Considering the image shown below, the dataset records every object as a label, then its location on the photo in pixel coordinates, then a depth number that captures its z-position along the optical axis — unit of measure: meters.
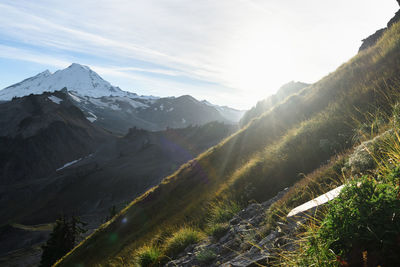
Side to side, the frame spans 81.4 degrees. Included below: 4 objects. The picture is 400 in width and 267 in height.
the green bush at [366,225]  2.37
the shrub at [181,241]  7.80
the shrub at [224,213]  8.82
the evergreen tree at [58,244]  40.16
